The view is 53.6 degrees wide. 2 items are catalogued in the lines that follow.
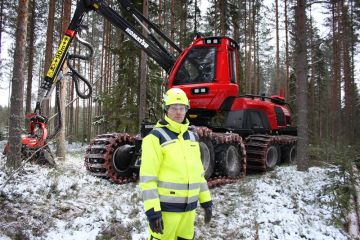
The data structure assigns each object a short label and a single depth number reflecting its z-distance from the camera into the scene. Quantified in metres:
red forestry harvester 8.31
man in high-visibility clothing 3.48
